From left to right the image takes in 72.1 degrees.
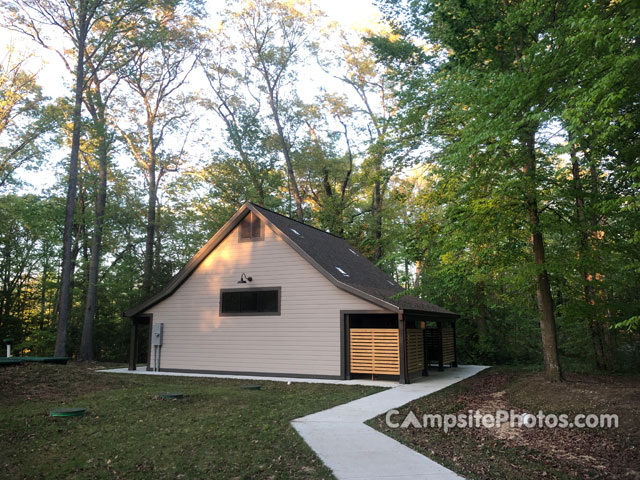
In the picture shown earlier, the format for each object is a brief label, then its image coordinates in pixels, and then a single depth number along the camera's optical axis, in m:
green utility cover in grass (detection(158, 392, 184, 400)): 9.10
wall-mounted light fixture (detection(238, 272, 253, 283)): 15.48
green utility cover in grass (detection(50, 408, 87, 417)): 7.24
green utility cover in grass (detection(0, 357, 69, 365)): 11.60
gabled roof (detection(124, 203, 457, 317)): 13.61
